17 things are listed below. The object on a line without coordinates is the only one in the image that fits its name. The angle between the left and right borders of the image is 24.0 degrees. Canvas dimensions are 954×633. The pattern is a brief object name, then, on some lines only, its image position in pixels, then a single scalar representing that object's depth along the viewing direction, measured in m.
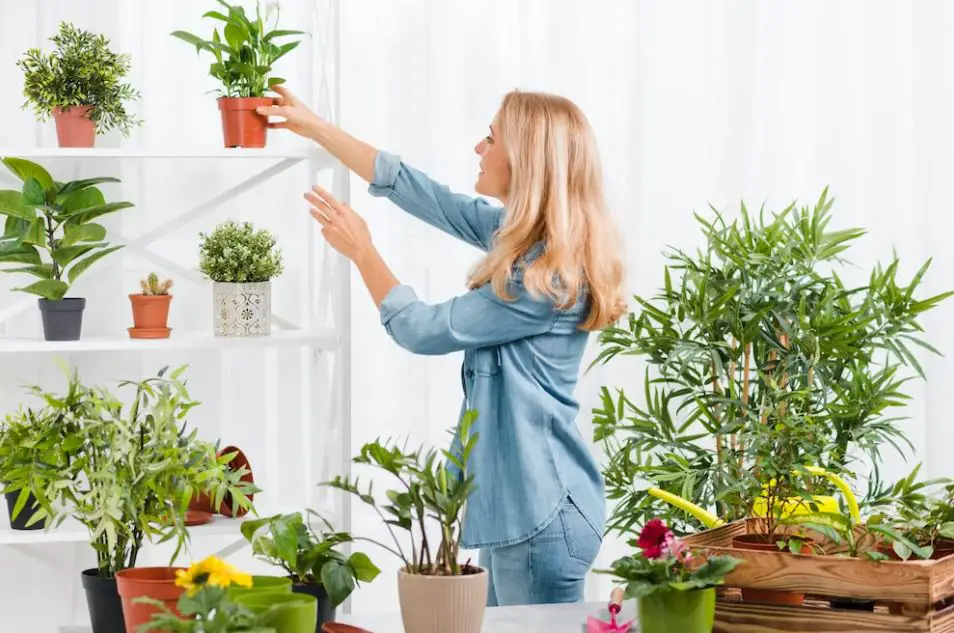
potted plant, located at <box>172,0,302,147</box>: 4.95
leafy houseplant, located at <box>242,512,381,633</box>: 4.02
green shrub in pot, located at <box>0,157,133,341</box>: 4.91
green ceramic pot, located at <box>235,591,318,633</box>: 3.83
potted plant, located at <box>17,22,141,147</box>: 5.02
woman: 4.72
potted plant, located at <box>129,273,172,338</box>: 5.06
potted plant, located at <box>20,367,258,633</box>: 3.98
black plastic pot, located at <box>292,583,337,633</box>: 4.03
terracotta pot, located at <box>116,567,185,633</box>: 3.91
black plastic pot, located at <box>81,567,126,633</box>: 4.03
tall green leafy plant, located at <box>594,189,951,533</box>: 5.23
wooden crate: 3.96
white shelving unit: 5.00
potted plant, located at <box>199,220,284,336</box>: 5.03
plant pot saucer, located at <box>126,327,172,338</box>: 5.06
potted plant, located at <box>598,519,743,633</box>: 3.96
